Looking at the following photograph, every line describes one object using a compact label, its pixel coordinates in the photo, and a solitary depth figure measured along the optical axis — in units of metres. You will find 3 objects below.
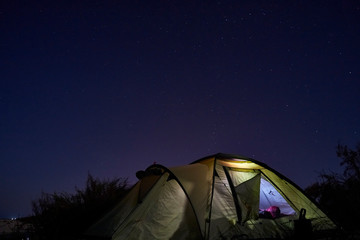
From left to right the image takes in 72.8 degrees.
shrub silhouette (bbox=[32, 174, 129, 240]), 6.70
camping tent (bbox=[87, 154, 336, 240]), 5.10
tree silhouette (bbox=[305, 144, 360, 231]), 7.44
